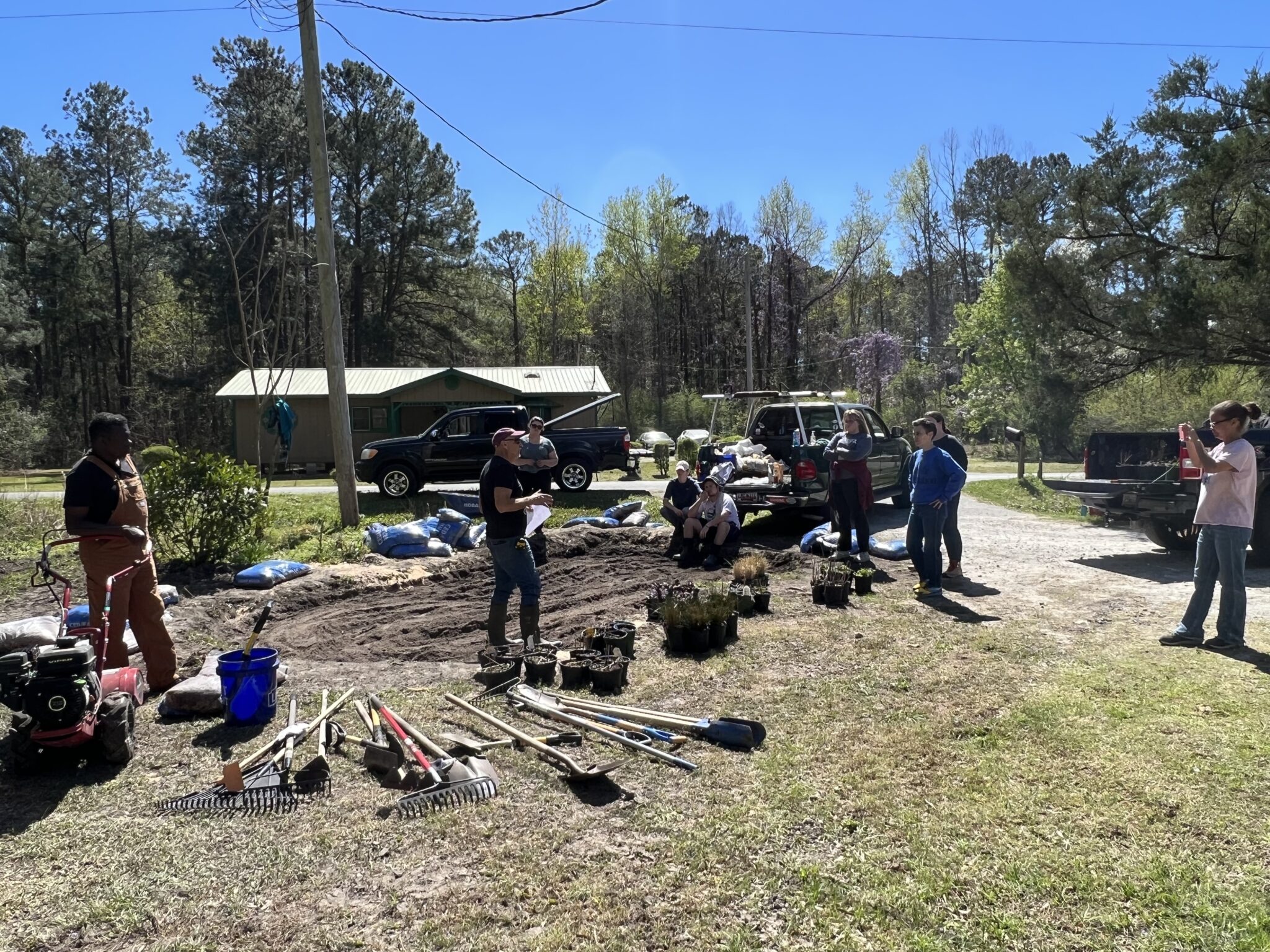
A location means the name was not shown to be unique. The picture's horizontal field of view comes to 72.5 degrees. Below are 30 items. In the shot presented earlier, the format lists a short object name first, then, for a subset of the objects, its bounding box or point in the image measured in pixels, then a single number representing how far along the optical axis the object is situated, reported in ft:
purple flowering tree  141.28
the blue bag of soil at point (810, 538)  34.83
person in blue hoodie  26.76
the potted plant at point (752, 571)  27.09
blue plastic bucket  16.66
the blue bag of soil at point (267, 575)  29.94
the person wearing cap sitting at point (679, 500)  34.68
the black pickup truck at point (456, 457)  54.95
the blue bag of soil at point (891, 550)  33.63
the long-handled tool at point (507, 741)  15.17
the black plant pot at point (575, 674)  18.66
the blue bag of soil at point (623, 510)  42.80
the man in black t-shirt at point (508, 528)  19.53
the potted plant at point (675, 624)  21.24
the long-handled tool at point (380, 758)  14.33
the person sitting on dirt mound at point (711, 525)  33.14
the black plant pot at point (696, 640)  21.30
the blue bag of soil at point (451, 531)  37.58
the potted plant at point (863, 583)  27.71
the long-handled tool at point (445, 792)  13.01
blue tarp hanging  61.98
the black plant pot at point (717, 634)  21.75
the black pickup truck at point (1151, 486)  29.96
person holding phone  19.98
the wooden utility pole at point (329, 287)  41.37
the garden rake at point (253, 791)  13.28
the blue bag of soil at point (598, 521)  40.73
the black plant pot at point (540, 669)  18.93
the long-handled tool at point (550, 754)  13.57
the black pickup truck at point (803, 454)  37.35
